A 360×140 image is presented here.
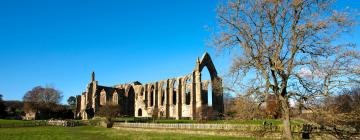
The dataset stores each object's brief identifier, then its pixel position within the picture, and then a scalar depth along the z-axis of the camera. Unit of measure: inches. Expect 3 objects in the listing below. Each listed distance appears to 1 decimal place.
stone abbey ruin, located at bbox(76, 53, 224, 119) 2309.2
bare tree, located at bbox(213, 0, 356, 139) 512.7
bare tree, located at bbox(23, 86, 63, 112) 2822.3
